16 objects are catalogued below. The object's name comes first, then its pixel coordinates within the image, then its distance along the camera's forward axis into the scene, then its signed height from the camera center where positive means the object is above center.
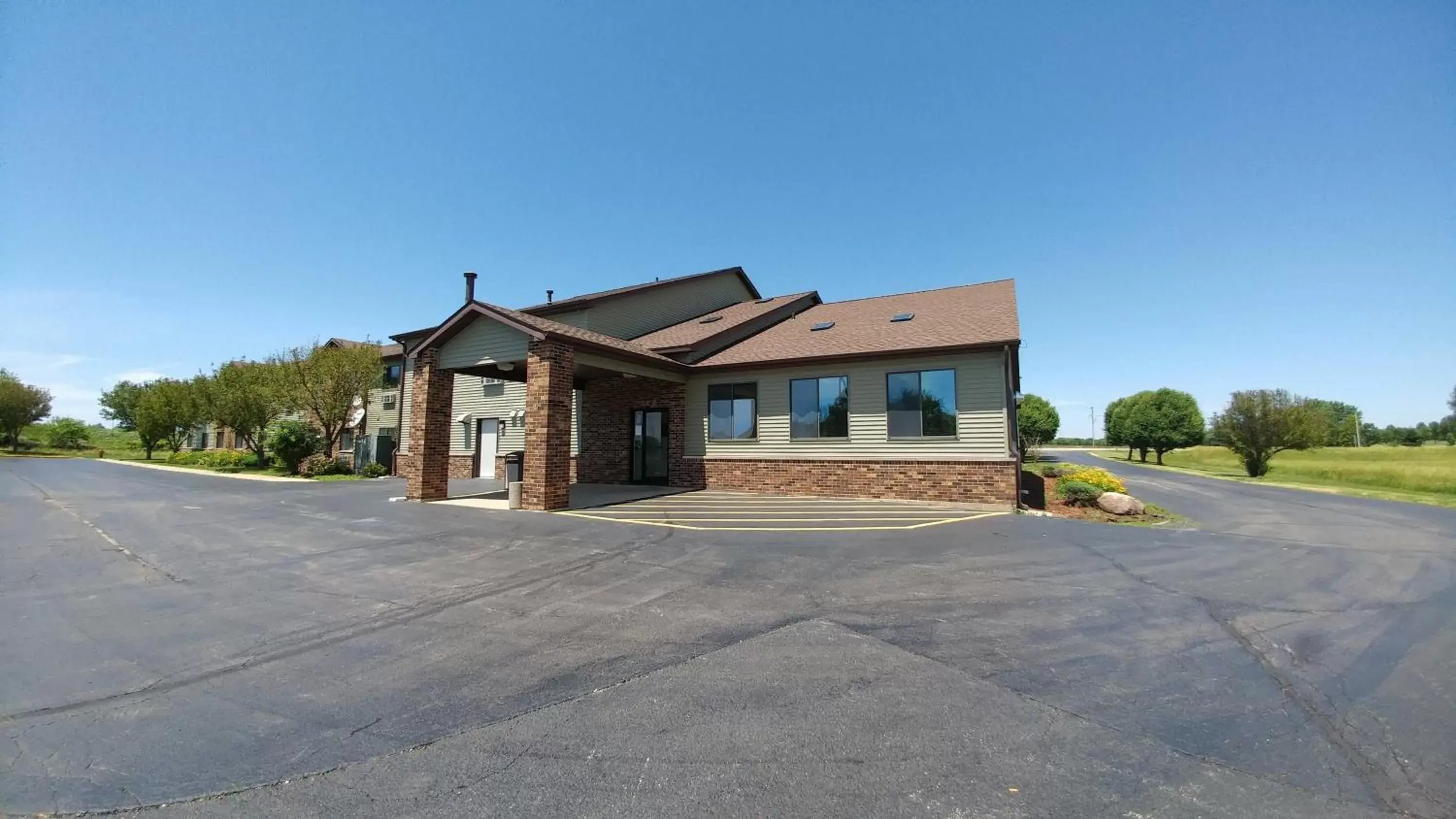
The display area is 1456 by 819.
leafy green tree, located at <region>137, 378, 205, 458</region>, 35.88 +2.68
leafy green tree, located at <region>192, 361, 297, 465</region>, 24.73 +2.45
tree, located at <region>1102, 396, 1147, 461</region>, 60.09 +3.19
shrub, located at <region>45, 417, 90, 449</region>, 52.09 +1.47
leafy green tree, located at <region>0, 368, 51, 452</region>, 44.88 +3.69
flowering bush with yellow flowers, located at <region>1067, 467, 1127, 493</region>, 13.61 -0.71
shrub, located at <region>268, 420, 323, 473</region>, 23.70 +0.35
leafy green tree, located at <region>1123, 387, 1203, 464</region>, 52.12 +2.60
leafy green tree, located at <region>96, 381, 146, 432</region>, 48.19 +4.45
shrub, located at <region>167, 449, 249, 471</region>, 29.75 -0.55
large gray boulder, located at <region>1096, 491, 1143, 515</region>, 12.23 -1.19
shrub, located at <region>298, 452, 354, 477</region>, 22.59 -0.66
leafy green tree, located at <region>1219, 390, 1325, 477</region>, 31.62 +1.45
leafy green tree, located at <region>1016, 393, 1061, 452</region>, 45.50 +2.51
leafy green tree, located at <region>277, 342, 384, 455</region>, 23.48 +2.96
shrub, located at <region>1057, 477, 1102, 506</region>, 13.02 -1.01
